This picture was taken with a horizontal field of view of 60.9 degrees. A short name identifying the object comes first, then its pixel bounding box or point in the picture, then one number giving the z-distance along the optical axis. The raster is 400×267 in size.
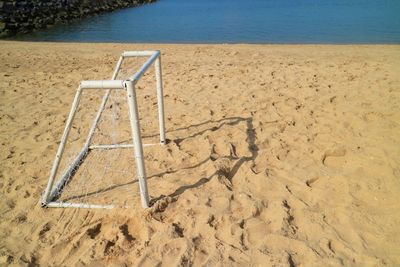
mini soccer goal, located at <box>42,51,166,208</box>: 2.94
